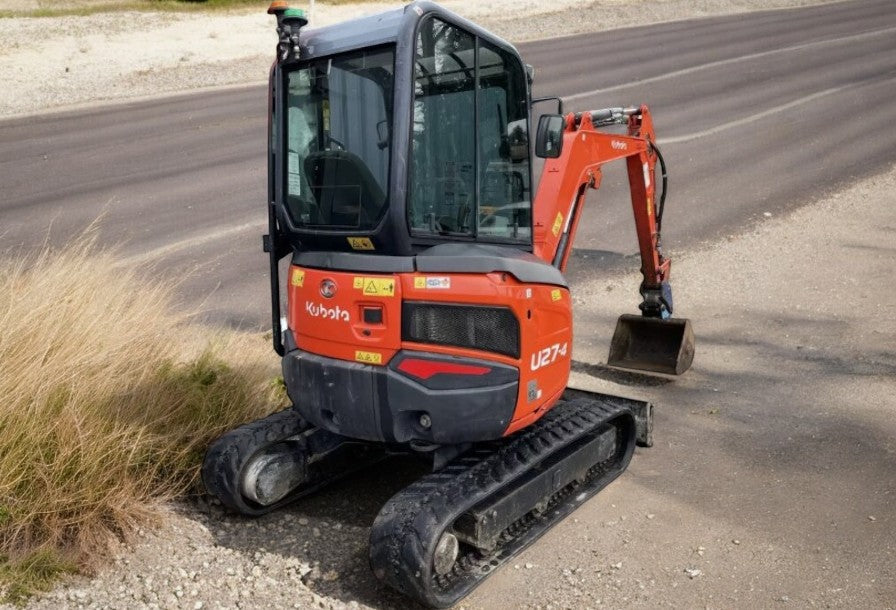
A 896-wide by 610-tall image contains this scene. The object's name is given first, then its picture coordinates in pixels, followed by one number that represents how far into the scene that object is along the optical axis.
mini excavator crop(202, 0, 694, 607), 4.38
